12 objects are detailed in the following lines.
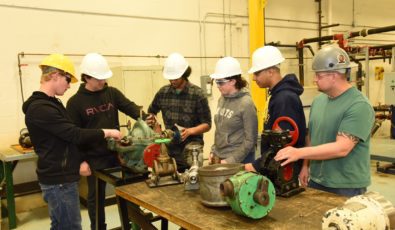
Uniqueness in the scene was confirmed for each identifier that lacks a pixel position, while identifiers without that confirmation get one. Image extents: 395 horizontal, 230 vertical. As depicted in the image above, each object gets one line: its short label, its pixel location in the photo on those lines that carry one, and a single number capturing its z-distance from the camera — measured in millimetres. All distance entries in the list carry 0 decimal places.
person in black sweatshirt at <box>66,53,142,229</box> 2420
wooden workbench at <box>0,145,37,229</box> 3270
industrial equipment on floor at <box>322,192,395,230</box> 1085
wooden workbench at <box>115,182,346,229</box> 1332
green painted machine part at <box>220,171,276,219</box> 1331
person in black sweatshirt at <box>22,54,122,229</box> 1921
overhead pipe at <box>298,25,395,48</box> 5654
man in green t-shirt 1592
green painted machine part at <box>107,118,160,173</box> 2082
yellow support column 5250
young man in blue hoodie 1789
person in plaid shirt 2572
